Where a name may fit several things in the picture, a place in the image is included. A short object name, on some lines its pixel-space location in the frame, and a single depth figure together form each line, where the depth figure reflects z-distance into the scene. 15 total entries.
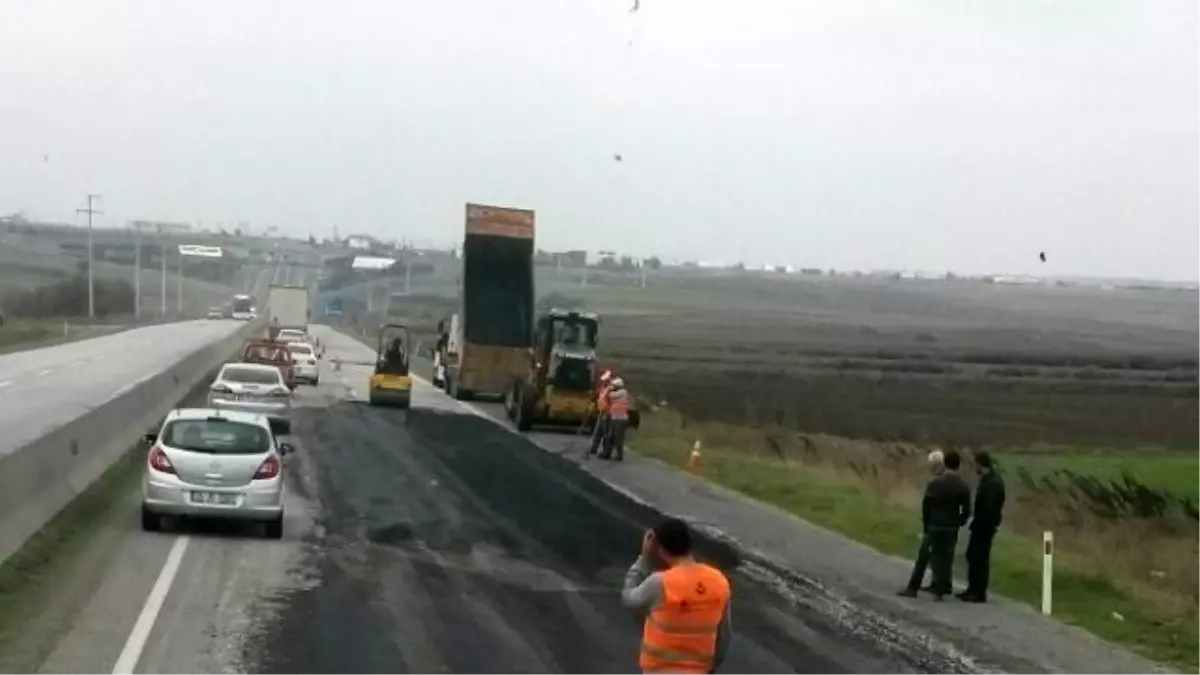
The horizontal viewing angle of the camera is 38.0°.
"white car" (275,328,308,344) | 70.73
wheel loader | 43.25
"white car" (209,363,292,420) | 36.53
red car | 52.66
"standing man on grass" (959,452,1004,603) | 17.83
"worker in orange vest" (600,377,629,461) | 35.56
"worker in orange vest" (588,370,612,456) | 36.03
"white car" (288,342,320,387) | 60.25
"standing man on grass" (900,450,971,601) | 17.73
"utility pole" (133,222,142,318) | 176.00
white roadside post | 17.61
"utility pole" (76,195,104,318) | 145.07
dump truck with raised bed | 49.22
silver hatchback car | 19.64
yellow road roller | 50.09
